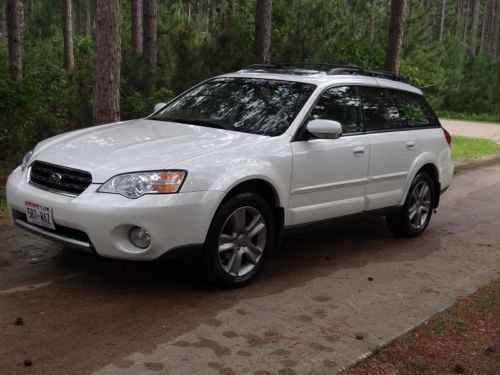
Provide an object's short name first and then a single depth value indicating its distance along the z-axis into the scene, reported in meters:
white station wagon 4.48
